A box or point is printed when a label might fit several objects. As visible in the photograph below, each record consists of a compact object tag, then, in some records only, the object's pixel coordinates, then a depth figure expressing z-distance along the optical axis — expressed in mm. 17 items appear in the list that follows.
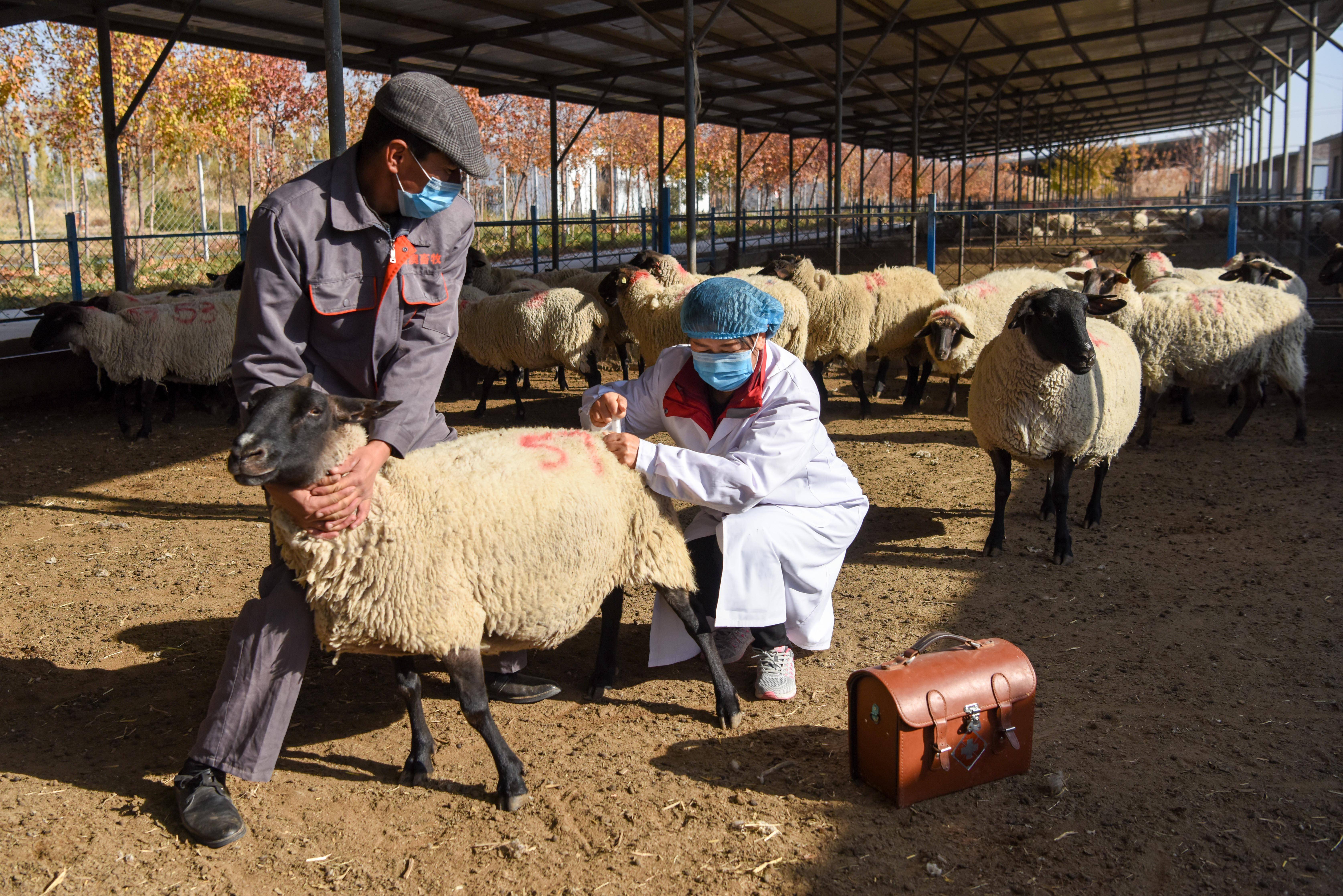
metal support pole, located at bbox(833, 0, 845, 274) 11742
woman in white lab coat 3127
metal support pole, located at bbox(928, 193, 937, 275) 10703
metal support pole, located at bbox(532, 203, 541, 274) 13883
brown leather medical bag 2596
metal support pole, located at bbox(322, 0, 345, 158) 4926
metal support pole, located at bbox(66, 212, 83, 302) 10695
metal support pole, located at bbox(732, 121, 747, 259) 17094
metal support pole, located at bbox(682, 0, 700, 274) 9359
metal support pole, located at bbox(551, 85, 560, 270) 14805
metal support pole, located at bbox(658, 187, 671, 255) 12438
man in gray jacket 2463
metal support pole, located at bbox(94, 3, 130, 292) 8875
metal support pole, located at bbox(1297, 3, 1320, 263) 14555
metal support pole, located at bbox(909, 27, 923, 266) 12484
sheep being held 2418
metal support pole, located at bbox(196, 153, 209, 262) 17156
